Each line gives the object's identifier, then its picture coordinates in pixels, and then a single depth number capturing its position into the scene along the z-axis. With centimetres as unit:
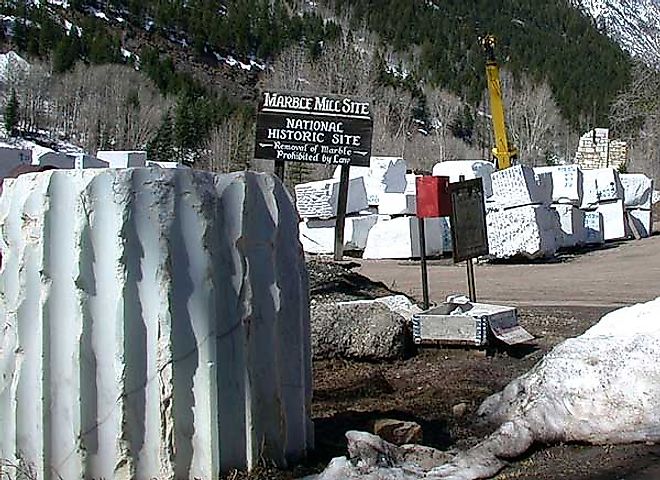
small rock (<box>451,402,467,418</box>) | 583
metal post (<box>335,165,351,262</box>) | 1977
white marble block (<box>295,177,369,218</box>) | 2612
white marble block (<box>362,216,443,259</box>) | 2503
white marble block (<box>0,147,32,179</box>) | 2102
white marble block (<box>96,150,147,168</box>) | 2783
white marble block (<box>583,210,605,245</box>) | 2828
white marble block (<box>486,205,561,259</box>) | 2305
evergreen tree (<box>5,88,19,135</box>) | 7709
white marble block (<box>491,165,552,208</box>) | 2355
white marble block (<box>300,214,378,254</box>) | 2655
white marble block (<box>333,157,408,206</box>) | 2783
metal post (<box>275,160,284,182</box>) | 1695
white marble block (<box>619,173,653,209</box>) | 3077
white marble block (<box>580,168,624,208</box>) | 2902
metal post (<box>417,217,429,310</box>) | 977
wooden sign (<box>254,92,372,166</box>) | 1706
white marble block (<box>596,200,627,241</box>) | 2958
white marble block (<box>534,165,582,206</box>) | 2758
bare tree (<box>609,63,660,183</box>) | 4750
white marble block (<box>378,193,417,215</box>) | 2553
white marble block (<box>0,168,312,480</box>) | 397
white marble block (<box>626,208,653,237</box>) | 3062
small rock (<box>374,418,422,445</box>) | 495
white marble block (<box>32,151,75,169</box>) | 2390
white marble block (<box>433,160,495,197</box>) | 2888
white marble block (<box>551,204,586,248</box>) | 2662
